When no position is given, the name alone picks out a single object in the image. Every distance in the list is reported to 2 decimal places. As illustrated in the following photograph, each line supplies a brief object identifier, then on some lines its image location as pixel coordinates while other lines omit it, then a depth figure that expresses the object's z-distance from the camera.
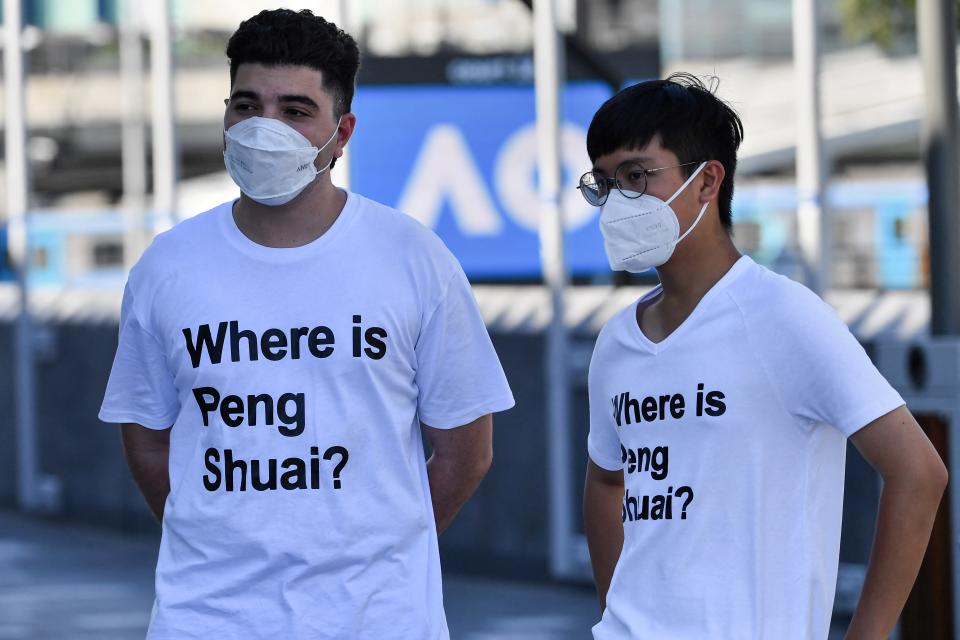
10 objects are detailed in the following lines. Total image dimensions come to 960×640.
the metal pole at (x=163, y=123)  21.67
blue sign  16.37
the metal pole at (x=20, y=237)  23.02
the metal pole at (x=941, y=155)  10.05
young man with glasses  5.16
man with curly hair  5.96
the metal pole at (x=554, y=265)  16.45
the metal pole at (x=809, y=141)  14.55
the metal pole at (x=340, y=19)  16.95
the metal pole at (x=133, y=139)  23.20
